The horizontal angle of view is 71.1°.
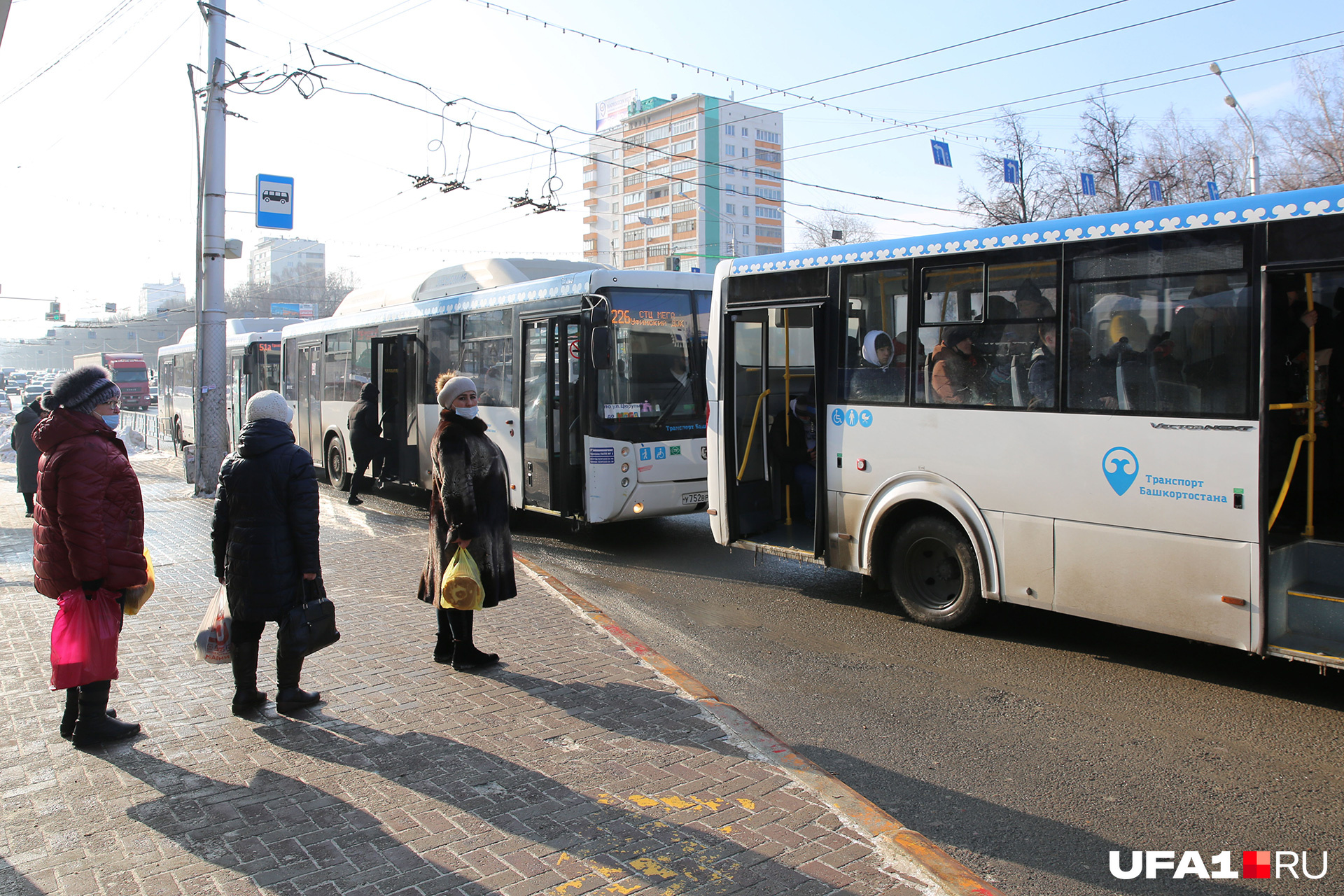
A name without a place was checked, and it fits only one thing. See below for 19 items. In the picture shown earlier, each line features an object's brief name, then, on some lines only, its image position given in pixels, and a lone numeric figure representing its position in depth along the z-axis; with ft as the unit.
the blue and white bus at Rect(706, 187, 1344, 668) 17.71
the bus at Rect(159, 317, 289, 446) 79.05
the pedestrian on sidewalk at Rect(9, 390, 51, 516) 44.32
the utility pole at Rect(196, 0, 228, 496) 50.72
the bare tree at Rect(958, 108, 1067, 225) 117.80
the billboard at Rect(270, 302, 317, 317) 226.79
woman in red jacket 15.35
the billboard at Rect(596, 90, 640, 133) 379.76
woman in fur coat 18.80
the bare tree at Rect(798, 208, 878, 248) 181.47
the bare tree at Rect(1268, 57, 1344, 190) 89.92
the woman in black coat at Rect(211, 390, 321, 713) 16.26
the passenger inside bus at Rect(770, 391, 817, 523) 29.68
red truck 202.49
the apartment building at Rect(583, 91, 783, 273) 321.52
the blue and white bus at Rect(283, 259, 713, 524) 33.76
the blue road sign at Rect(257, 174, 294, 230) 55.88
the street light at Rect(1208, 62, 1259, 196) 62.13
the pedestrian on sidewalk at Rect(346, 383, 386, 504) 46.88
